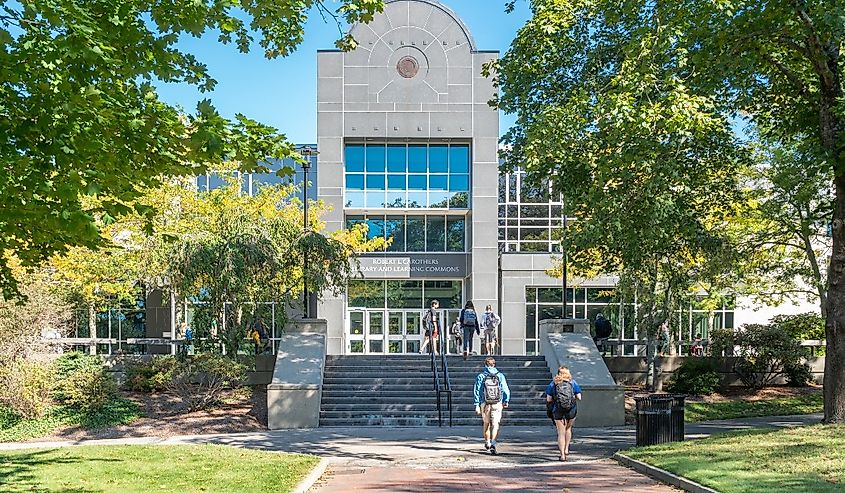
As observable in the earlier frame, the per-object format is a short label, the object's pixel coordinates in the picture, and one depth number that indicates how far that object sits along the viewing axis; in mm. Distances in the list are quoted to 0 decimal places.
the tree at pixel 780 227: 21752
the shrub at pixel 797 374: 26859
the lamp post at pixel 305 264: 24547
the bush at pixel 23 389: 20422
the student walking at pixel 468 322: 26766
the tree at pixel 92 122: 8555
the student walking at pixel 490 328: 27281
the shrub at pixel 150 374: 22833
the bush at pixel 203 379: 21925
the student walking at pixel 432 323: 26375
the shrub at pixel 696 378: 25109
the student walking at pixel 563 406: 14922
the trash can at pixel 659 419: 15266
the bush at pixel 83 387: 21359
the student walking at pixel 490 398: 15938
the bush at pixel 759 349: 26266
